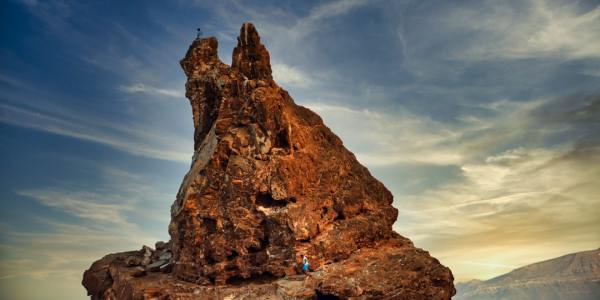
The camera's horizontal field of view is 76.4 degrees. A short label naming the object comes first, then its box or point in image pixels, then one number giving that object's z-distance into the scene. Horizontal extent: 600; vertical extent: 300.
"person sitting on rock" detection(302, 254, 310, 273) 28.37
